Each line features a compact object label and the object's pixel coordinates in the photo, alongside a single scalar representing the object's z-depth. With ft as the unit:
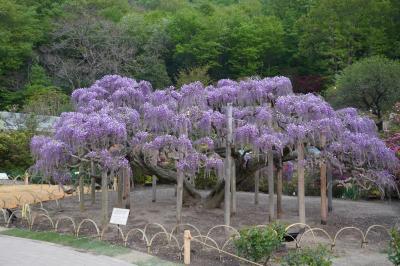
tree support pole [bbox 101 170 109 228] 52.01
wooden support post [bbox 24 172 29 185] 86.99
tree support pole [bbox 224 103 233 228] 48.24
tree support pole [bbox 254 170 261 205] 68.23
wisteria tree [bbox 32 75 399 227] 51.29
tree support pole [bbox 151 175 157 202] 70.23
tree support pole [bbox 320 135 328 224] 52.75
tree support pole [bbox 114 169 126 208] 57.94
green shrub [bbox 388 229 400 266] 34.78
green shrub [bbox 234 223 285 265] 37.91
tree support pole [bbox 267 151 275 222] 52.80
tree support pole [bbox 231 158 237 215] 57.98
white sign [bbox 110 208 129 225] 46.85
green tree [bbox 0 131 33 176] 98.78
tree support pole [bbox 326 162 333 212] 57.13
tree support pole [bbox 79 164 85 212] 62.28
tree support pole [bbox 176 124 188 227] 50.39
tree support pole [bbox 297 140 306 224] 50.26
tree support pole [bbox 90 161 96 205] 59.41
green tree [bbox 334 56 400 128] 92.27
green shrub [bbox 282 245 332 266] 32.96
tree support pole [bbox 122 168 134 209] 58.96
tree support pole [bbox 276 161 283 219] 60.54
